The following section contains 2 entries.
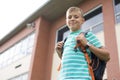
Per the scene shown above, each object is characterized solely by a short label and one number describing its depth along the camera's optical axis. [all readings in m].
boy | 1.30
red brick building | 5.75
